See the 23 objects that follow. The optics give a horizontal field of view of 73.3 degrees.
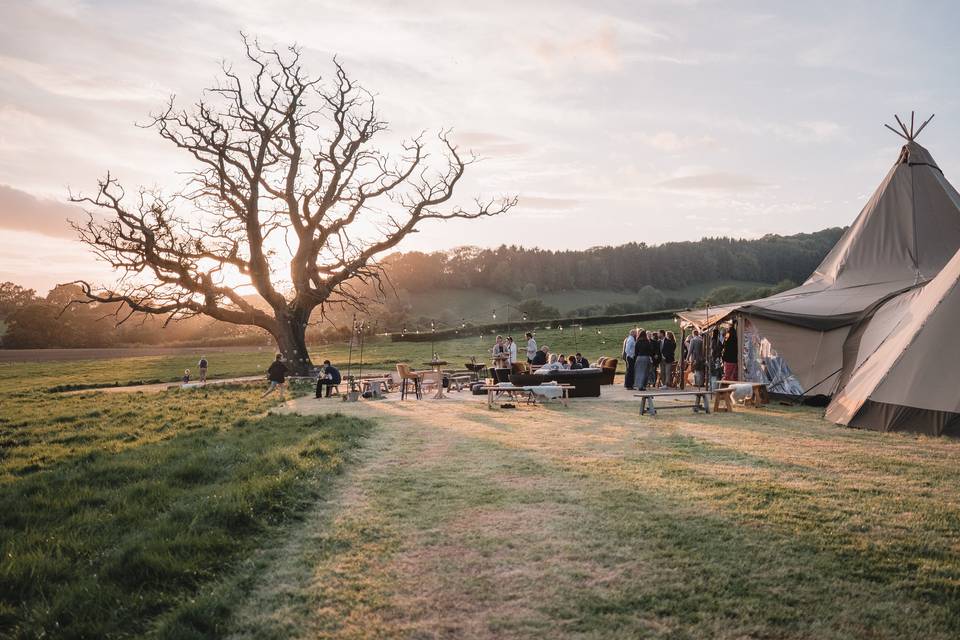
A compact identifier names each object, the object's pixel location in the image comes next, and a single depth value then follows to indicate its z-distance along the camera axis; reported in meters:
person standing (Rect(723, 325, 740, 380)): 16.41
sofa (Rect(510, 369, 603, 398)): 16.47
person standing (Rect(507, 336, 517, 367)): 20.59
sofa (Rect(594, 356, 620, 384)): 20.69
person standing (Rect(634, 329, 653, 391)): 18.38
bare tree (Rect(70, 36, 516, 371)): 22.73
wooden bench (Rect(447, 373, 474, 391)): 20.16
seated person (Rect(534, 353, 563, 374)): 17.01
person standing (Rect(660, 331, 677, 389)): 18.56
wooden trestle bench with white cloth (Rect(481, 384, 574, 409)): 14.13
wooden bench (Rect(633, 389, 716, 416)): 12.32
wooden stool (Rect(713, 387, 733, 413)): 12.99
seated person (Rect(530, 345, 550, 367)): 20.67
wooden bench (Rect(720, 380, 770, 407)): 14.32
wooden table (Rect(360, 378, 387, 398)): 17.75
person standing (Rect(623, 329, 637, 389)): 19.06
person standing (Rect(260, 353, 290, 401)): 18.66
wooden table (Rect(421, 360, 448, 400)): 17.07
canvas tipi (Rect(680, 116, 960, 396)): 14.16
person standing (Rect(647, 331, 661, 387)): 18.62
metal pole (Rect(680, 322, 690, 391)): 19.22
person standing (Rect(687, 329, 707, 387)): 18.71
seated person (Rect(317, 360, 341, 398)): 18.09
